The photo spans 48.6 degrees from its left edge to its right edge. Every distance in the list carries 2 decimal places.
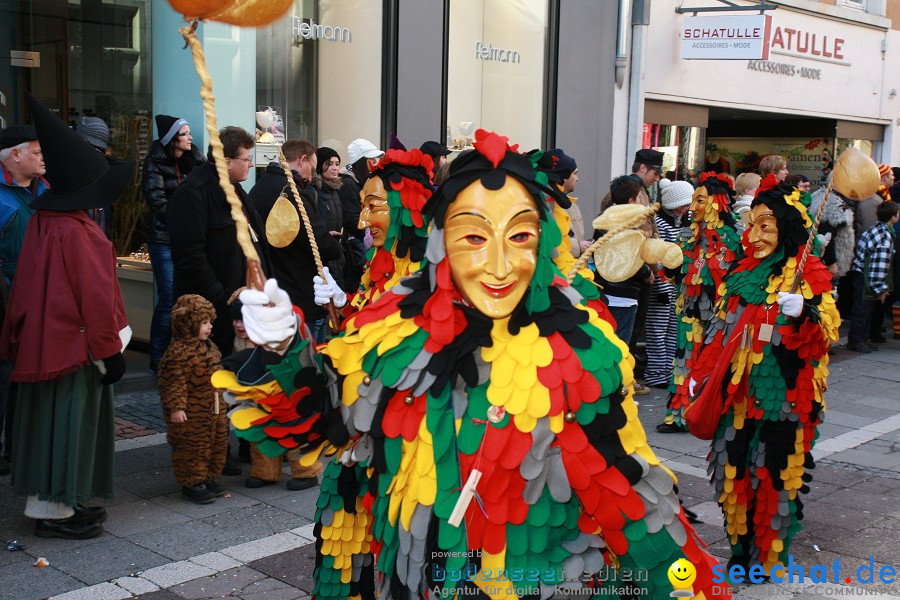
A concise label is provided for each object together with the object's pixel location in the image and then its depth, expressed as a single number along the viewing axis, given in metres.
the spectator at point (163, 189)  7.29
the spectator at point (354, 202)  7.84
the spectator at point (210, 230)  5.95
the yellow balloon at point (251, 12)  2.68
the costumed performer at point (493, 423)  2.89
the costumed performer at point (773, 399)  4.83
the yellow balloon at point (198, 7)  2.56
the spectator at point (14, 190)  5.52
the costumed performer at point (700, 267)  7.08
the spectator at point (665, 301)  8.44
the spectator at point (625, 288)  7.64
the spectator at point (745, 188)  8.93
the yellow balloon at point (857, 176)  4.88
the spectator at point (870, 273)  11.19
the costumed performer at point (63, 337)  4.89
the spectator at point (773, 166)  9.89
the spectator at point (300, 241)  6.20
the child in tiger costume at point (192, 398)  5.50
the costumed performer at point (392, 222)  4.92
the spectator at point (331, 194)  7.06
